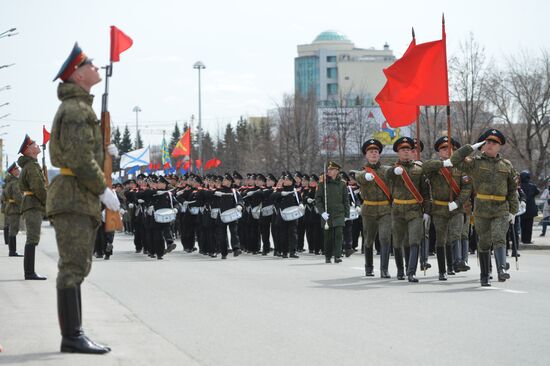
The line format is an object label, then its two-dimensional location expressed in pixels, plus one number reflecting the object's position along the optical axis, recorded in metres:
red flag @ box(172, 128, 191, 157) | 47.56
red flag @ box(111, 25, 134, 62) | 10.65
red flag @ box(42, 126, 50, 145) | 22.77
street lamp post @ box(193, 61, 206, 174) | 75.81
